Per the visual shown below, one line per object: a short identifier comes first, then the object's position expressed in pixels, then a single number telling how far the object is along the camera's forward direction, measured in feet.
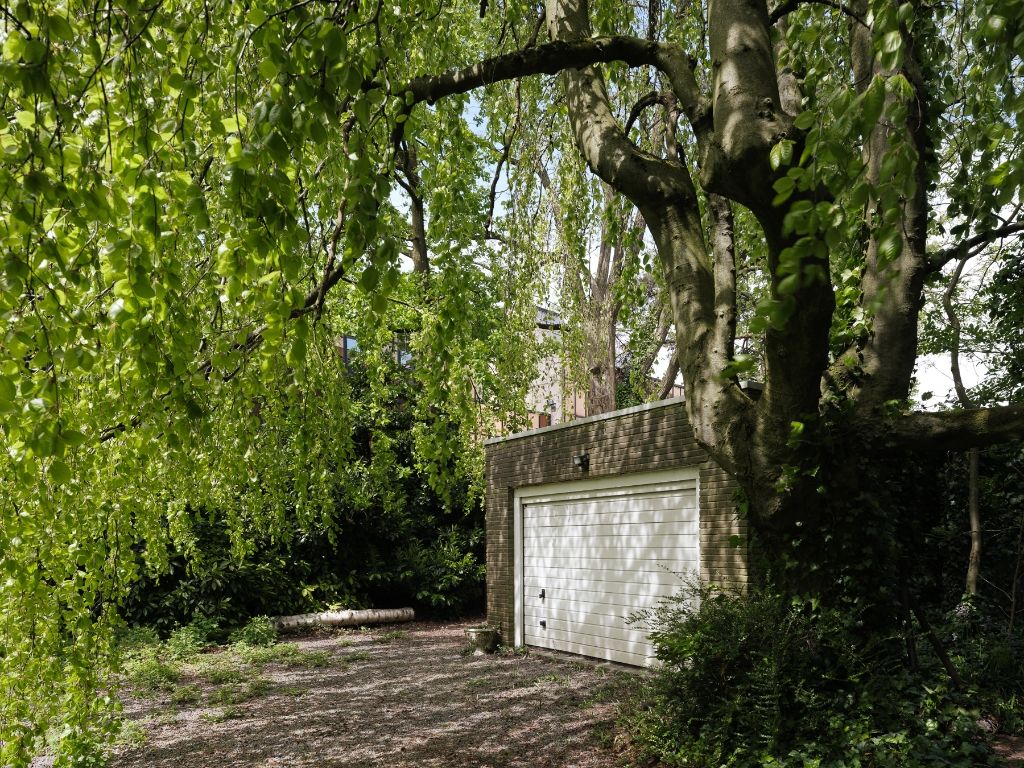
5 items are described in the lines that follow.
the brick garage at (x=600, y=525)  25.38
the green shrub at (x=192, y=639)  34.27
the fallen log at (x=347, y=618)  41.70
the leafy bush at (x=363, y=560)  39.37
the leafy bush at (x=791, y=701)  15.17
